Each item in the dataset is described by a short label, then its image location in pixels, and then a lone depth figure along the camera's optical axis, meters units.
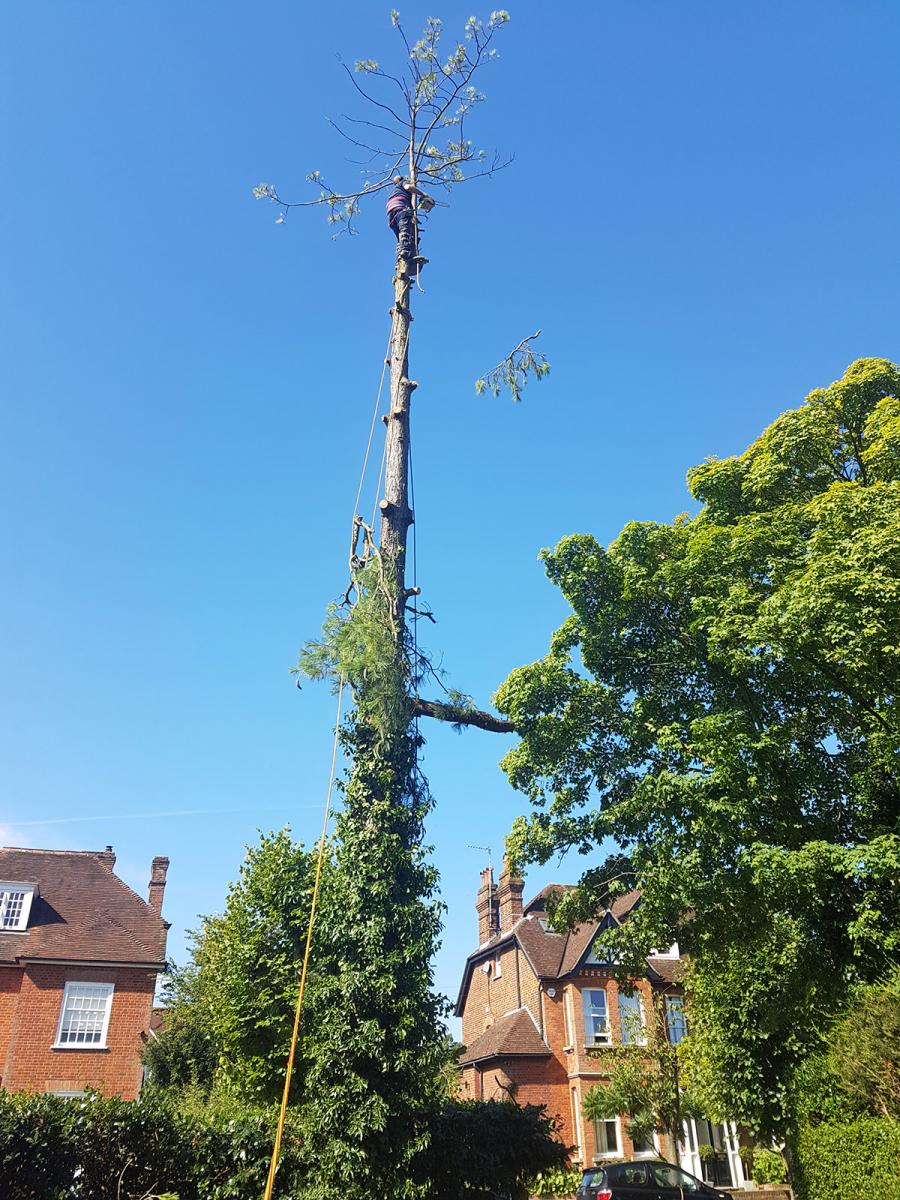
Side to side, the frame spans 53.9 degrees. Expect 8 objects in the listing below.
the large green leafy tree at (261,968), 14.01
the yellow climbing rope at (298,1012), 8.58
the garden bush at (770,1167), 23.47
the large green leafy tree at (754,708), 13.76
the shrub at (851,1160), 12.47
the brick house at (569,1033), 27.38
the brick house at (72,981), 24.48
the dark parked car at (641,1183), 18.08
